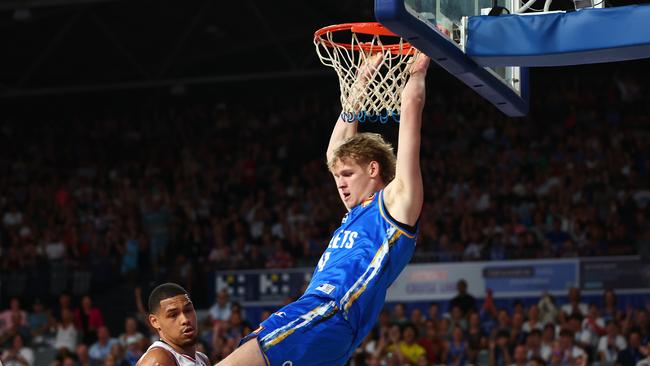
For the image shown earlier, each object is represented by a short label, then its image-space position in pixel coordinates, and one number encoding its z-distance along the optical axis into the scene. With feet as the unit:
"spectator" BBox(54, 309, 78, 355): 51.16
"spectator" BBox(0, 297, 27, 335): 52.80
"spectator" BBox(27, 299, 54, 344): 52.21
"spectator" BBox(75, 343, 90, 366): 47.91
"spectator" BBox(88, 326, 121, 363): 48.91
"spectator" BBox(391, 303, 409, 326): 46.21
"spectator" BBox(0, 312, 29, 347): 51.62
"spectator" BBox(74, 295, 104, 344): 51.75
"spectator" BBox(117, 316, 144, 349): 47.37
